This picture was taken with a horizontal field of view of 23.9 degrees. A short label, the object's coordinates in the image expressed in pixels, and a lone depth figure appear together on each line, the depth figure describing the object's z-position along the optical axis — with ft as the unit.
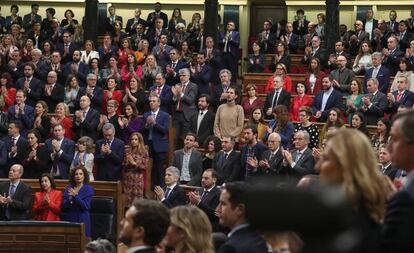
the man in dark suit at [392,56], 47.65
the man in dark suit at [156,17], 61.82
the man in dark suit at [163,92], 44.65
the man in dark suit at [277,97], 42.70
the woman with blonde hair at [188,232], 14.37
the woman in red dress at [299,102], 42.50
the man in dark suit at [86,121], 42.11
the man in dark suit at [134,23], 61.67
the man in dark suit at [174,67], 47.75
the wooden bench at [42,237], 32.73
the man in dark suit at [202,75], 46.73
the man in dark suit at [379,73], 44.47
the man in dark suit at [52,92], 46.47
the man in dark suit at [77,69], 48.29
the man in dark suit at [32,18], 64.88
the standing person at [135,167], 39.19
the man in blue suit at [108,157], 39.52
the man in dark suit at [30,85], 46.47
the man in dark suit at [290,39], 57.62
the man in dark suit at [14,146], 40.65
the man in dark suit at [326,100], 41.47
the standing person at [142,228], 13.19
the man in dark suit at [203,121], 42.37
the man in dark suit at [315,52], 52.65
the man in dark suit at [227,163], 36.17
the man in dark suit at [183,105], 44.06
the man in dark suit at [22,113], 43.09
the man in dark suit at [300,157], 33.83
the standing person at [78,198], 35.55
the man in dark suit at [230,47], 53.42
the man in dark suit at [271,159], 34.76
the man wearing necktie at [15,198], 35.94
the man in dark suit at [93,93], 44.88
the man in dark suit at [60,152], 39.65
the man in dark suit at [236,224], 12.84
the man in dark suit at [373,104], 40.42
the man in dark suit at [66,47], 53.26
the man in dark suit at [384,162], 30.89
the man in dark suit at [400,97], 40.47
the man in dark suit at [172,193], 34.42
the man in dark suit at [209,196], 32.58
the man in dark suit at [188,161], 38.01
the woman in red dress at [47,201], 35.83
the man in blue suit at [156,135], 41.50
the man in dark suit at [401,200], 8.60
